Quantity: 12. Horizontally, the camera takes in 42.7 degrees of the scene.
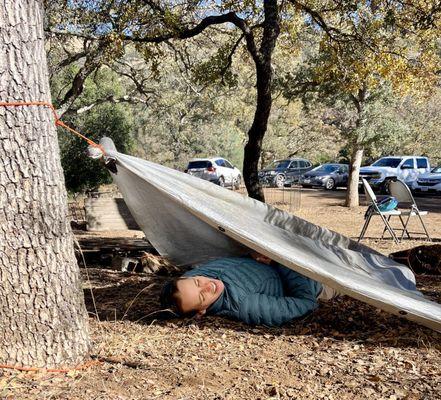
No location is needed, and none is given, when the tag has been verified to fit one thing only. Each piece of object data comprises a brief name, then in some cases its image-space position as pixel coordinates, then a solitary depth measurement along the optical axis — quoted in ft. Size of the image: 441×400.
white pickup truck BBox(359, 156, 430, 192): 81.51
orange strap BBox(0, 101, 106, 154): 9.75
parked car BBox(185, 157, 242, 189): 91.30
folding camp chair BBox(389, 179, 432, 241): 32.54
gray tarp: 12.04
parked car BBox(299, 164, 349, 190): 95.71
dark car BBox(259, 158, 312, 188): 95.35
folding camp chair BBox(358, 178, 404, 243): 31.32
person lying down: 12.67
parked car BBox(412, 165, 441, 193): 80.94
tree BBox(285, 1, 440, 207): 32.94
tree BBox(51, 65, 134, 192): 65.26
